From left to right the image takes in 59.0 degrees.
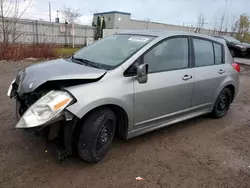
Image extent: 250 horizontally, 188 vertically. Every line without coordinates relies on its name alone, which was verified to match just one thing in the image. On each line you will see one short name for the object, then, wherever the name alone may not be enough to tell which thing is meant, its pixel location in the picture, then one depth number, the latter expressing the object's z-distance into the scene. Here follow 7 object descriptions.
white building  29.66
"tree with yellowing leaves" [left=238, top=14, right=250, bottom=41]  26.31
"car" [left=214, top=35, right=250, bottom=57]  13.91
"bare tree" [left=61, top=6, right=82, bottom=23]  32.81
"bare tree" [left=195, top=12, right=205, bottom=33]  30.71
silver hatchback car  2.41
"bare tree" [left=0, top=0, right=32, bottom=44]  10.62
